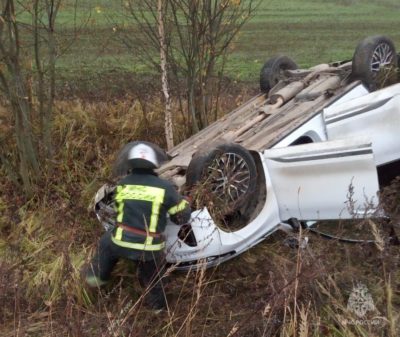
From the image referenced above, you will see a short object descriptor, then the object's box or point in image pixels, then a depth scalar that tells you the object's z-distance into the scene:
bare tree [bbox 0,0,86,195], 6.36
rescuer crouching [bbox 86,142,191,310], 4.40
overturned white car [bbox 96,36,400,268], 4.58
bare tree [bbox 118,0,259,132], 7.21
